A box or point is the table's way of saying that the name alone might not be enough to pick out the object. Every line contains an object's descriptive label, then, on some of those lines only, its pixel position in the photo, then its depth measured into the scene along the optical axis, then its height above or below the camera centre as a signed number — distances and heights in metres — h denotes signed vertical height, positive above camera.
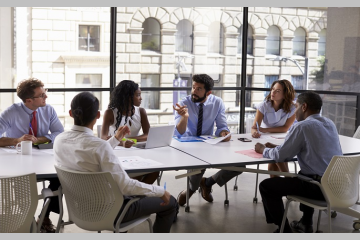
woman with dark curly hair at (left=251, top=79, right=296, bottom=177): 5.39 -0.38
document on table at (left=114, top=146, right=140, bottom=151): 4.31 -0.64
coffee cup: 4.01 -0.60
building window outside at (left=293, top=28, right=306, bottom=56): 7.84 +0.51
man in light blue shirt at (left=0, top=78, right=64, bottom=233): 4.36 -0.40
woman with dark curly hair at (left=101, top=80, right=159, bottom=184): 4.70 -0.36
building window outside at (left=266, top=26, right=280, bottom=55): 8.10 +0.53
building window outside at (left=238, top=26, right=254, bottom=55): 7.98 +0.49
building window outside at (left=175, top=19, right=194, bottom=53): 7.87 +0.51
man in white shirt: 3.18 -0.53
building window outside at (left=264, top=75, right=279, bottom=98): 8.01 -0.06
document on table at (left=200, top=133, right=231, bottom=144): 4.75 -0.61
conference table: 3.61 -0.66
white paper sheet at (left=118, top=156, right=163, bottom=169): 3.69 -0.66
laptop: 4.35 -0.55
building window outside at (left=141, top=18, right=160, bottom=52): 7.80 +0.56
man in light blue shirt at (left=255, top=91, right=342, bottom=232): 3.96 -0.59
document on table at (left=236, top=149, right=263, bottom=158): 4.20 -0.65
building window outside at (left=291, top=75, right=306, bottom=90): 7.78 -0.10
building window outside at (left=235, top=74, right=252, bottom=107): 7.99 -0.28
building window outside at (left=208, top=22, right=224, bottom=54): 7.93 +0.54
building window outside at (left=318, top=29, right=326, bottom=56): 7.56 +0.48
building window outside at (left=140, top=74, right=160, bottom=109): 7.77 -0.31
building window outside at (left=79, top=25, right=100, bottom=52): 7.25 +0.46
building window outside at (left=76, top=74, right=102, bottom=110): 7.36 -0.15
